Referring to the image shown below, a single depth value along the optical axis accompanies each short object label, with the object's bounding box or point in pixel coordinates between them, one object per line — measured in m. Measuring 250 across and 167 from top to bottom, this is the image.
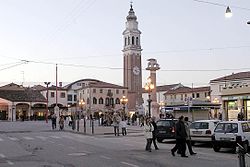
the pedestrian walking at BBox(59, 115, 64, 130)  42.03
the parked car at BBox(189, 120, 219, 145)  21.52
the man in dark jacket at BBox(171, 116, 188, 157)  16.67
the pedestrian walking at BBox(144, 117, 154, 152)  19.05
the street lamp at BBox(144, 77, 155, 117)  38.78
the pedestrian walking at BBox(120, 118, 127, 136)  31.59
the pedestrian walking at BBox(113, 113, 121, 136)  31.66
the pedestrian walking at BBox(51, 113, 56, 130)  43.47
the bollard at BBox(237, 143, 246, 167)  9.59
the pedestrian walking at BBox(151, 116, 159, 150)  19.79
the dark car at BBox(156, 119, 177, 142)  24.60
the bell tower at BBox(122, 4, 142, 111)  111.50
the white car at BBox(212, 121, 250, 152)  18.12
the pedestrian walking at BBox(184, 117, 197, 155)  16.97
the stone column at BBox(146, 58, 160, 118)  56.19
